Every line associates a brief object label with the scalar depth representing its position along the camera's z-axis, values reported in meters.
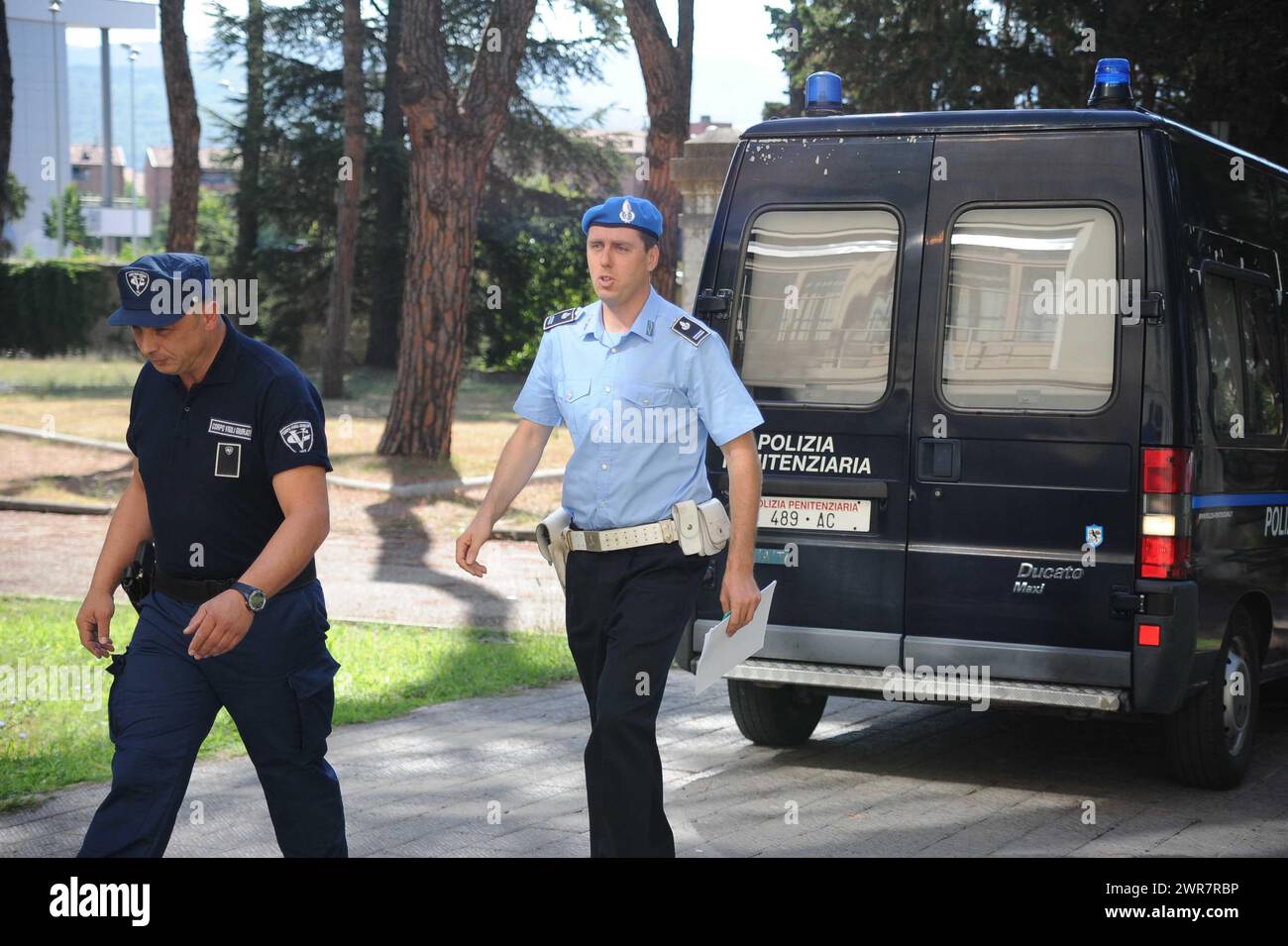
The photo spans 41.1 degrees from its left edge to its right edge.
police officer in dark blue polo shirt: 4.15
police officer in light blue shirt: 4.71
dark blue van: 6.38
